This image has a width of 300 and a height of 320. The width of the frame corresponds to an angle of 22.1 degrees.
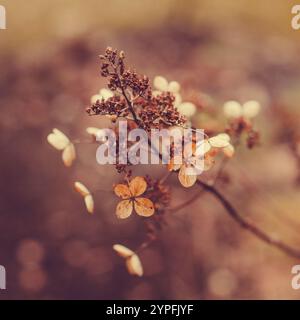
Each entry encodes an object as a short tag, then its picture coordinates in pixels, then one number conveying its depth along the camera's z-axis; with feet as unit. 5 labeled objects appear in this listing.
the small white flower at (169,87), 1.89
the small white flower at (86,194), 1.80
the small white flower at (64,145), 1.85
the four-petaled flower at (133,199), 1.76
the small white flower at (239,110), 2.01
